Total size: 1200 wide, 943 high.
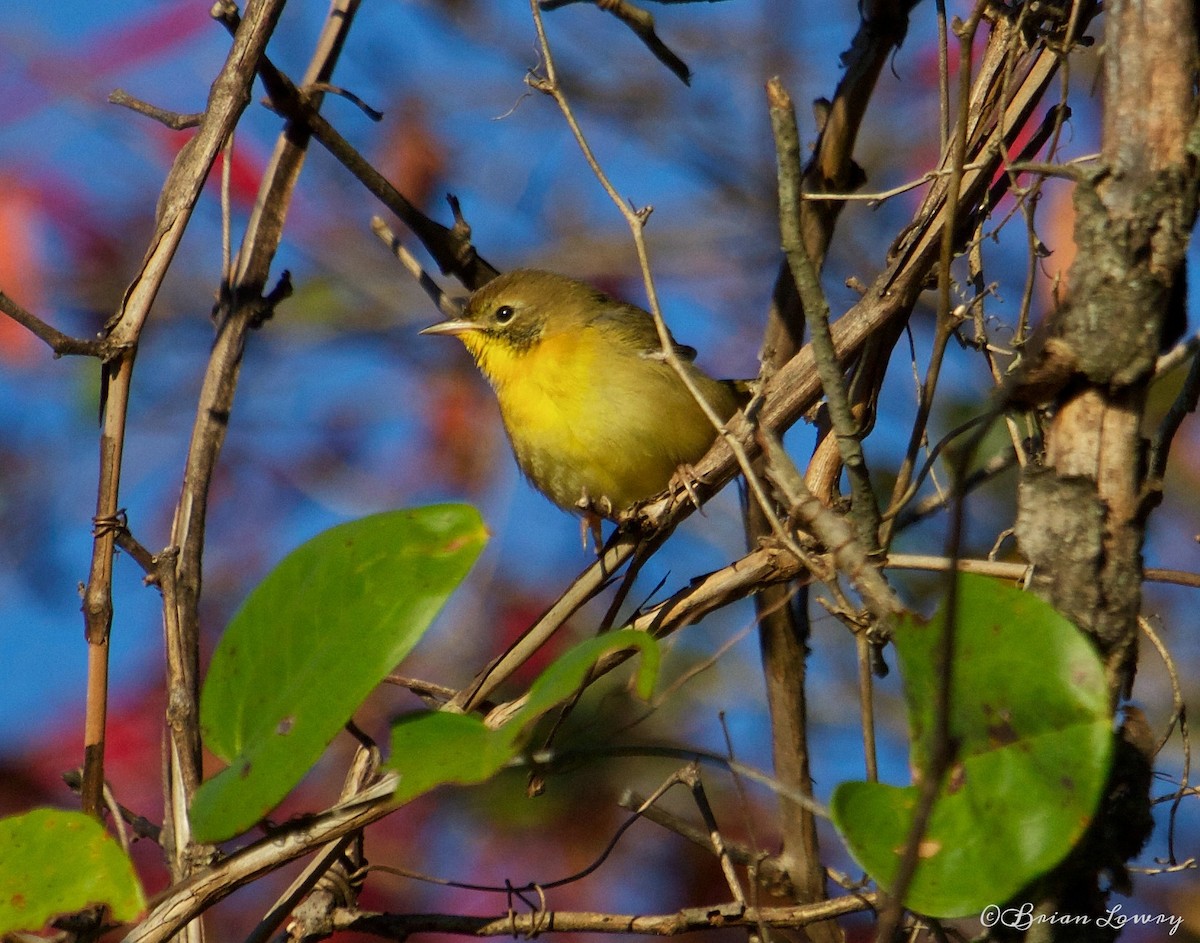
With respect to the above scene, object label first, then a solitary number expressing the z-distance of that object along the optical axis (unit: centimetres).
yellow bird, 408
